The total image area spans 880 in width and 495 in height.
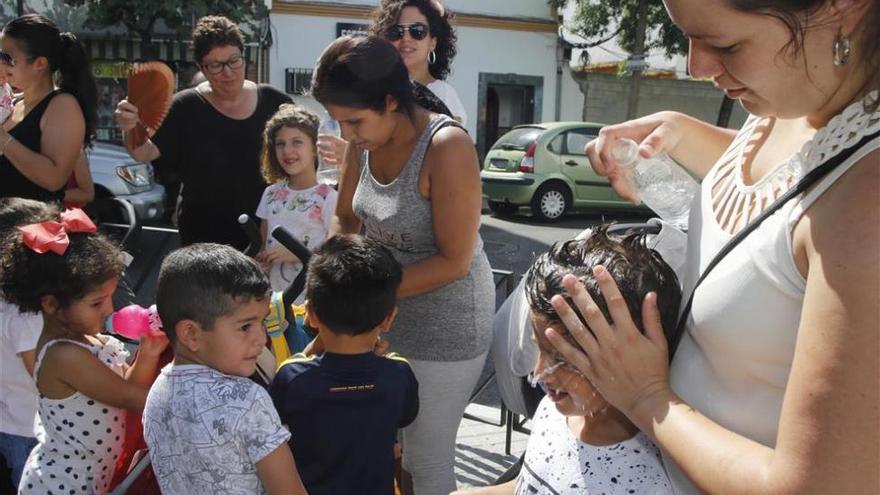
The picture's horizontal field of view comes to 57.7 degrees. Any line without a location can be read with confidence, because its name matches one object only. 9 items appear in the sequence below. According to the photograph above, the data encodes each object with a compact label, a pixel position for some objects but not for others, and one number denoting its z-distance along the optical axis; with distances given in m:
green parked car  12.58
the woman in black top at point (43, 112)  3.44
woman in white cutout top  0.90
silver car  8.61
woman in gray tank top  2.31
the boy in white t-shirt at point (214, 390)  1.85
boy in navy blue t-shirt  2.07
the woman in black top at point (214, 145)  3.73
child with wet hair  1.33
